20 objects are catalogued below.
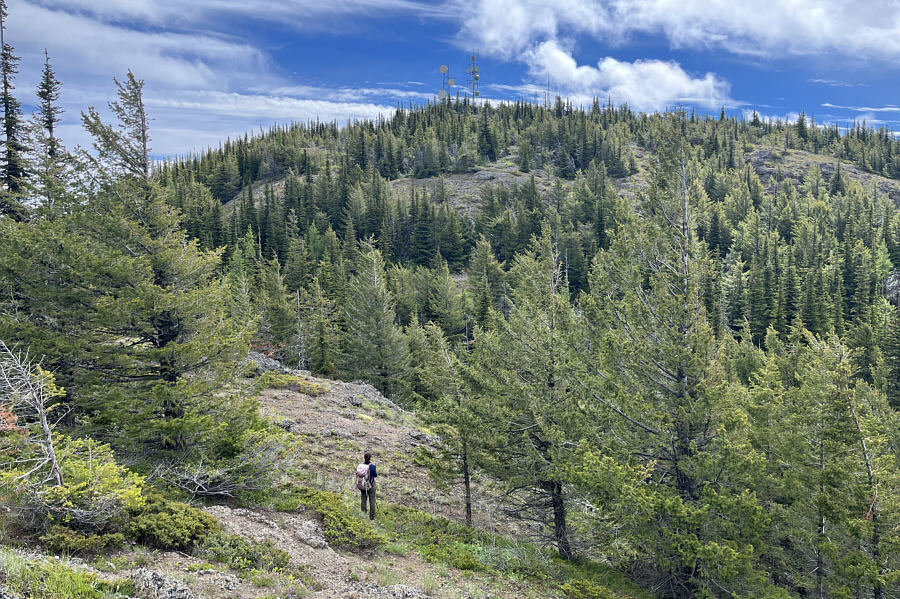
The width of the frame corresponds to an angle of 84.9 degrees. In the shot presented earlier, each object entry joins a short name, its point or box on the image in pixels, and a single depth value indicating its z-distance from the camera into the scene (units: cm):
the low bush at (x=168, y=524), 884
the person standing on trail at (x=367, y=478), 1395
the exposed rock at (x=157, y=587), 664
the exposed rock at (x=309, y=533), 1109
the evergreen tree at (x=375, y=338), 4047
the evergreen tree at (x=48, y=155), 1986
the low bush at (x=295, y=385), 3092
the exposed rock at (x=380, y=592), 875
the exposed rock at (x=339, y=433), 2305
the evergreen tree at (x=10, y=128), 2631
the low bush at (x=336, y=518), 1191
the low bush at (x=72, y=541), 779
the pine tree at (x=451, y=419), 1562
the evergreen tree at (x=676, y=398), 1188
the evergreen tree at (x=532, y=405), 1454
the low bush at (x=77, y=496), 796
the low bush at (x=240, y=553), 905
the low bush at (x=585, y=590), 1151
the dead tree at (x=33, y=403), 805
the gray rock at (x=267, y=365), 3473
